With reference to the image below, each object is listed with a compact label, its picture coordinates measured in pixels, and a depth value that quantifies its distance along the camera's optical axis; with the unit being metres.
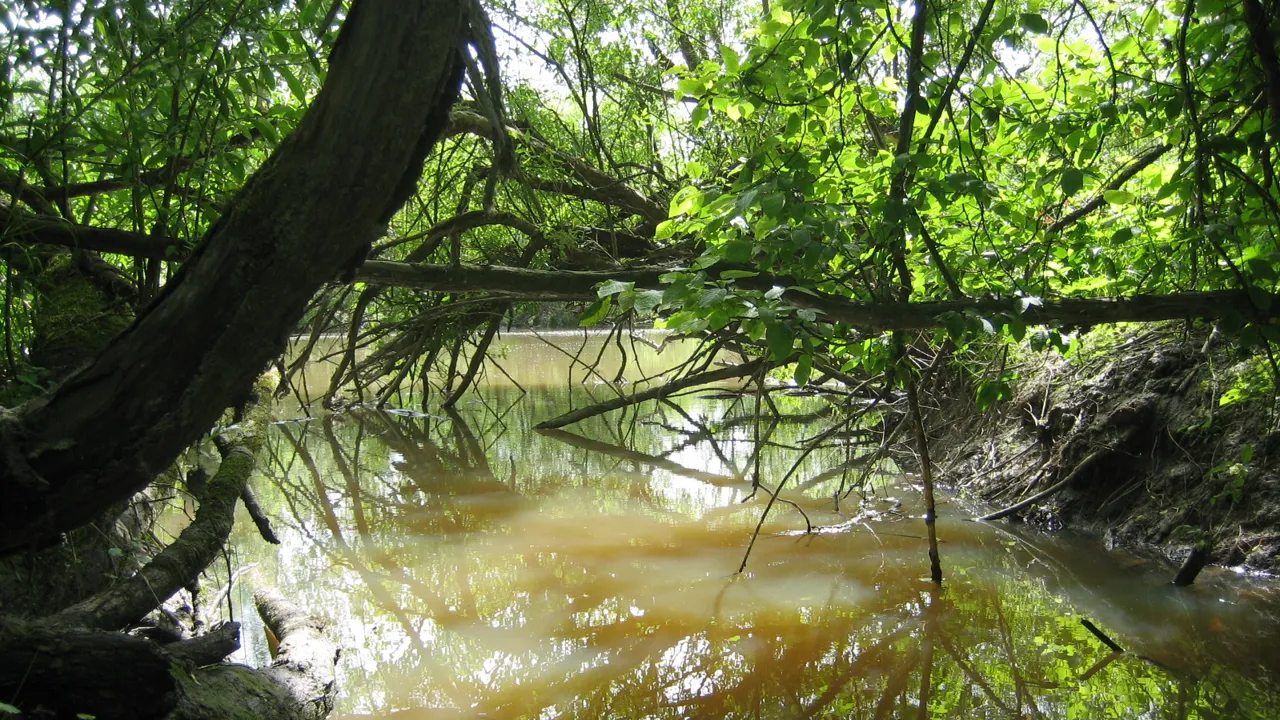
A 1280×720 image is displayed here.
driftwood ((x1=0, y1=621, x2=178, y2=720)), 1.59
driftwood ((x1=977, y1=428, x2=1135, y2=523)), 4.59
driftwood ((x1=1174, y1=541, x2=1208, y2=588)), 3.53
